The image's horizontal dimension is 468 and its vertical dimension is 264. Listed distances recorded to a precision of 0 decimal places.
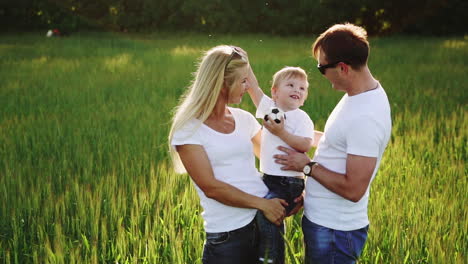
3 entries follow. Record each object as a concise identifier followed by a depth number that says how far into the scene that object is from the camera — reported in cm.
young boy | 210
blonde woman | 203
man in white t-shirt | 194
